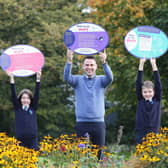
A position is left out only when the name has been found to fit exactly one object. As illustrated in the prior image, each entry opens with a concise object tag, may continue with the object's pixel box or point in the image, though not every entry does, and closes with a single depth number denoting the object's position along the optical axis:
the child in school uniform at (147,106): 10.64
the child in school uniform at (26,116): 11.95
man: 10.38
